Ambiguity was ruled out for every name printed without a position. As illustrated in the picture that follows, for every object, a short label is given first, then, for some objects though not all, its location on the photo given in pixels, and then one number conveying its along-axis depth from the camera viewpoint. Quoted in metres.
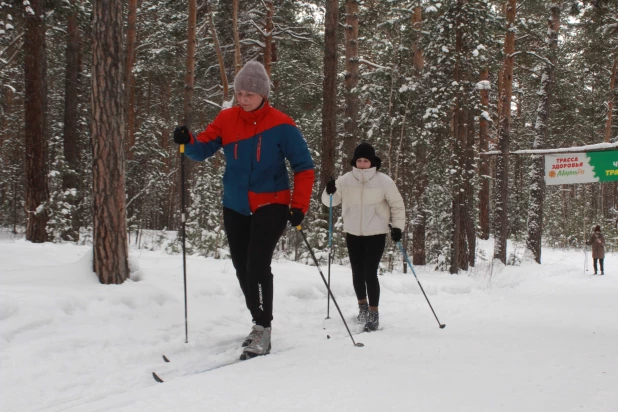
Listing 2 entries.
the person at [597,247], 16.78
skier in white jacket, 4.80
